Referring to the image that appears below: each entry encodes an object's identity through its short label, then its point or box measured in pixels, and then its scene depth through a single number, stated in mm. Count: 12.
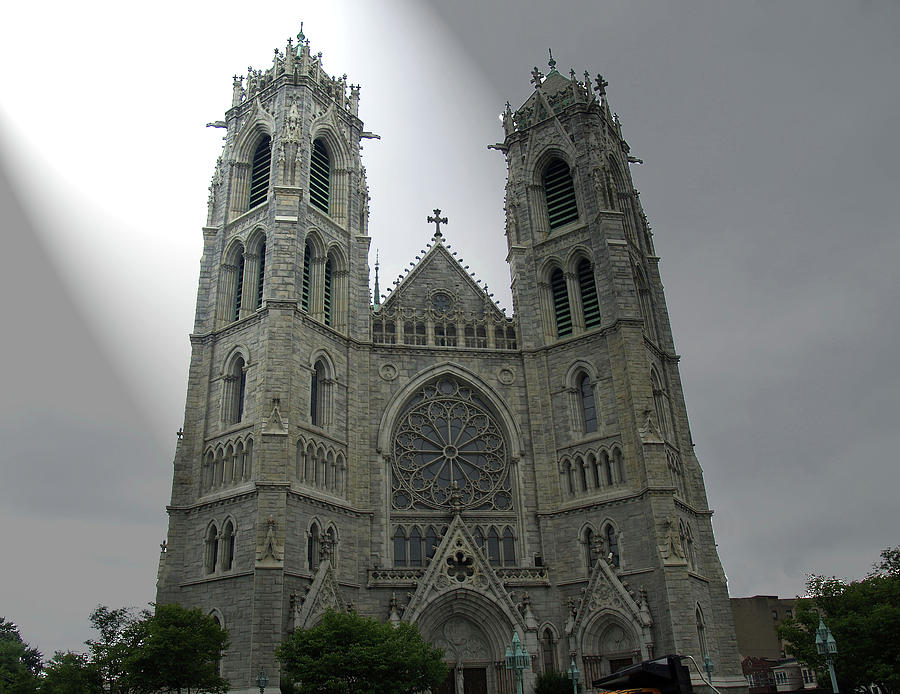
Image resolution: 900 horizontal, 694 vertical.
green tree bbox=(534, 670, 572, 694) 27438
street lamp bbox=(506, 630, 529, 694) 22094
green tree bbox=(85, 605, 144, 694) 23172
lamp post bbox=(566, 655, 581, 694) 24419
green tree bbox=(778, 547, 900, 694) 25375
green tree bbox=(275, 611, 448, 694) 22547
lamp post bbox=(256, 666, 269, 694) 23734
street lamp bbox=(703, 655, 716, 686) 26844
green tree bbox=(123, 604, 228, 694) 22438
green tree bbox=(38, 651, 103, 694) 24188
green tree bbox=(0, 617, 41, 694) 26266
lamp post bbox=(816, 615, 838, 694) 18691
